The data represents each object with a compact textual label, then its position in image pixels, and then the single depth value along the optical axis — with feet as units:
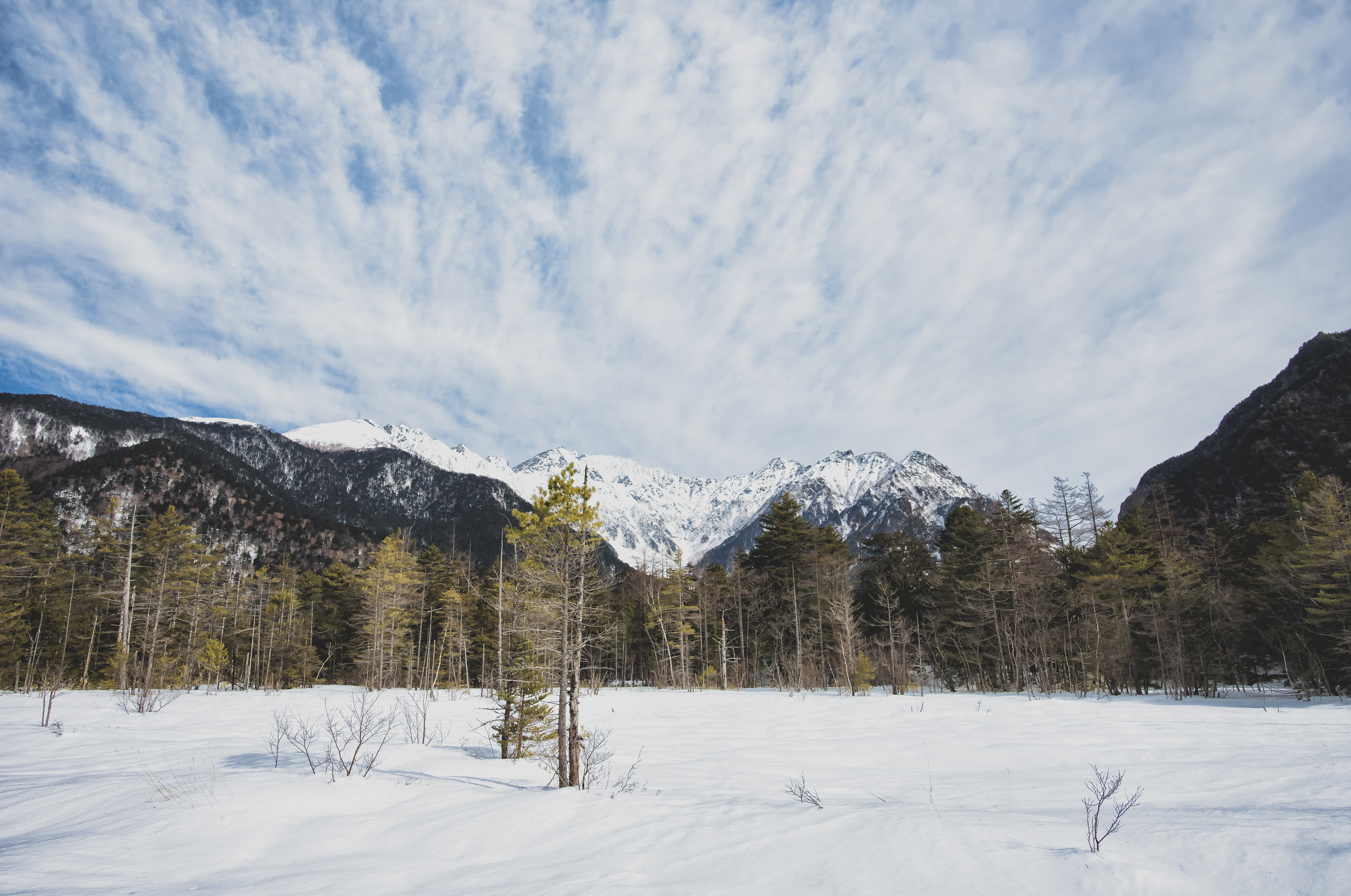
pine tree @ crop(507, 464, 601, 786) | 34.94
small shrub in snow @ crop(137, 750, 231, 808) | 26.50
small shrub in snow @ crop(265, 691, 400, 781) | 33.47
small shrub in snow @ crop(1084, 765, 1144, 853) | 13.88
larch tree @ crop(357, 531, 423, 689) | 115.96
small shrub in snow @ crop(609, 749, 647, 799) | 29.96
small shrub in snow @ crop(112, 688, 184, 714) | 72.95
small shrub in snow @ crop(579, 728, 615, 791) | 33.22
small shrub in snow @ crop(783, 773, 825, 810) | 23.03
